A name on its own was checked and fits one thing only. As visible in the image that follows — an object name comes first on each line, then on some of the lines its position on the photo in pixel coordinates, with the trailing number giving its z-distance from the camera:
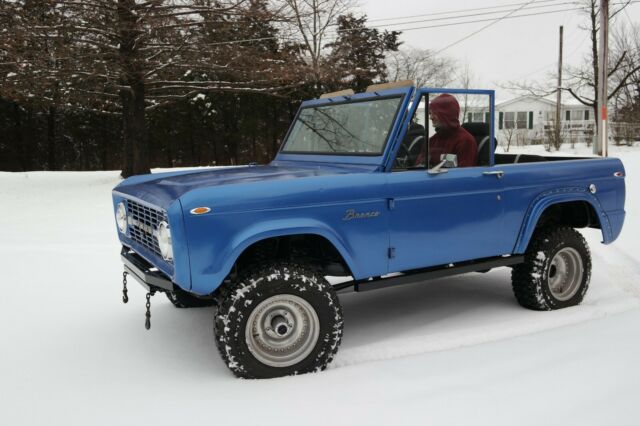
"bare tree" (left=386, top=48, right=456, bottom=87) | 35.03
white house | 43.22
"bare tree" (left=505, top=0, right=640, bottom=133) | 29.00
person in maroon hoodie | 4.41
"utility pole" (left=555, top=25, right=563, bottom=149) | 28.72
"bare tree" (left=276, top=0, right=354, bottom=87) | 17.31
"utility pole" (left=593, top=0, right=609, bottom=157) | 17.33
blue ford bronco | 3.46
